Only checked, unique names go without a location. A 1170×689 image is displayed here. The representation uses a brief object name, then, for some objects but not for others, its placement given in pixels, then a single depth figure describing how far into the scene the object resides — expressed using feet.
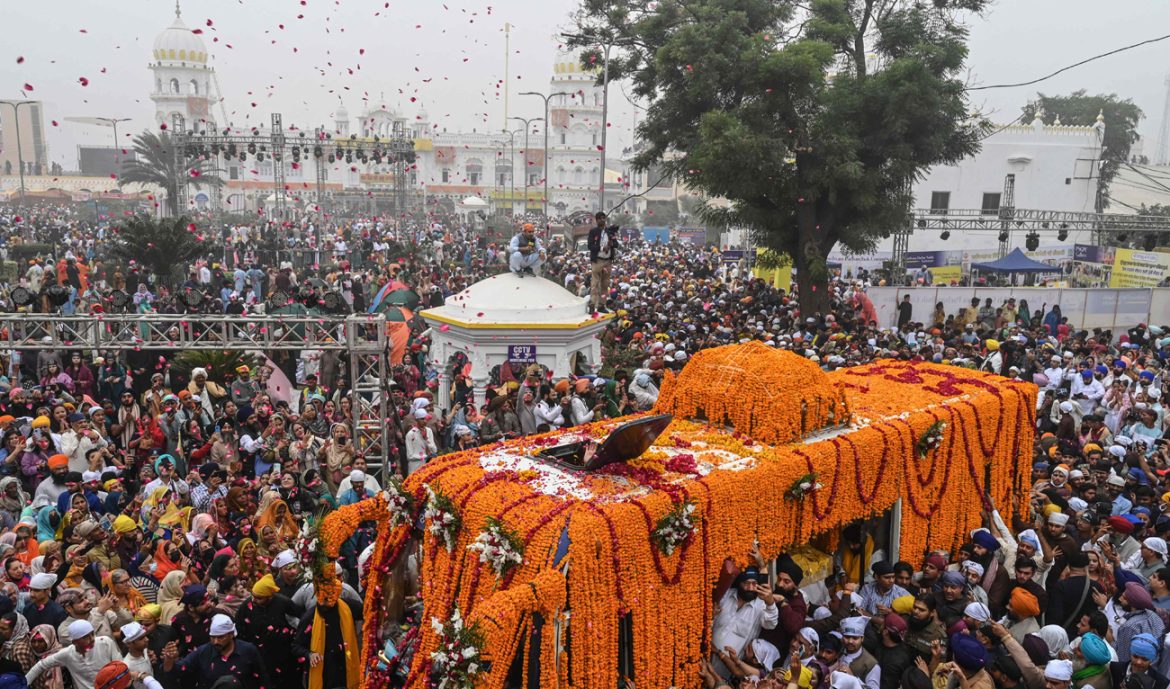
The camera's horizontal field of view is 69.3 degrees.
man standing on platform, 56.34
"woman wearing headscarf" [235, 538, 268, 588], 23.91
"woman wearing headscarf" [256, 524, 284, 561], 24.62
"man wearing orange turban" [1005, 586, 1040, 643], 21.75
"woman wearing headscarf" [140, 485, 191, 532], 27.04
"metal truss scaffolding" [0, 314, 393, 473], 36.40
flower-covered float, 16.96
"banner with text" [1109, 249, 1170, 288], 81.92
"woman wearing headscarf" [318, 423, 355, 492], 32.50
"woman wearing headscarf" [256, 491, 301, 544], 26.89
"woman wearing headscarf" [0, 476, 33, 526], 27.94
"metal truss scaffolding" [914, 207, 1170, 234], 94.43
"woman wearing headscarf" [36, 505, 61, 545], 26.32
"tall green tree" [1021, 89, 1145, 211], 202.59
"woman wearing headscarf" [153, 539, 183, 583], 23.36
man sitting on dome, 49.14
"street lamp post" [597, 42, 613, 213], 76.54
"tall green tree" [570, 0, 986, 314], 61.77
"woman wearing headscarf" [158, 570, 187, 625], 21.48
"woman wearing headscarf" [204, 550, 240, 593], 22.18
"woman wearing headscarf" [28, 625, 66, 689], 18.72
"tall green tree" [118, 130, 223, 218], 155.63
